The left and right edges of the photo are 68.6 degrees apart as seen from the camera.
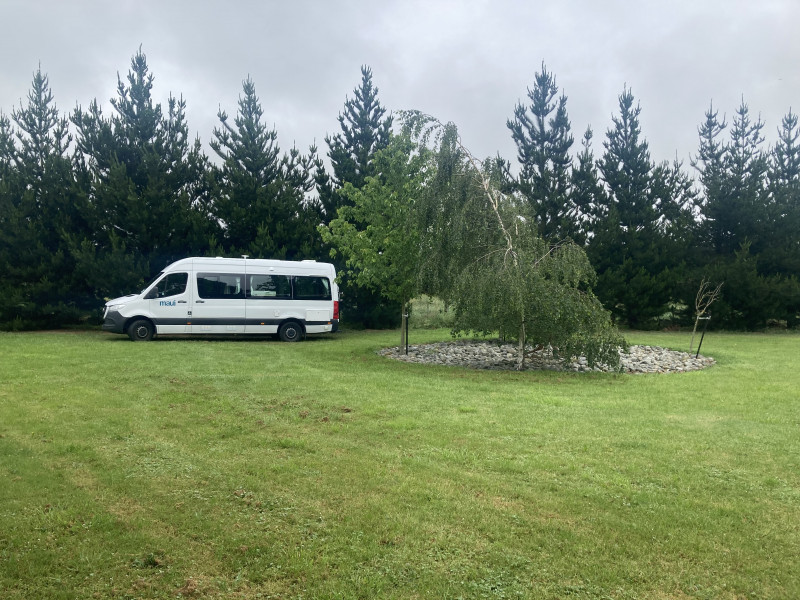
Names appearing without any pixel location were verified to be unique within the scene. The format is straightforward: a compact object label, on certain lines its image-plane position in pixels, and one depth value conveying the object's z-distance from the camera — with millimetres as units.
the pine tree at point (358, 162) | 21656
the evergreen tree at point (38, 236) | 18328
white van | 15820
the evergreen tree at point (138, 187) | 18625
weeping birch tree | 10867
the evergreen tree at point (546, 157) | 24375
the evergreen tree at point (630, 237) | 23203
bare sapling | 22333
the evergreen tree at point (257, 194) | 20266
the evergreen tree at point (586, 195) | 24409
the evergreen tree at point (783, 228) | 23250
